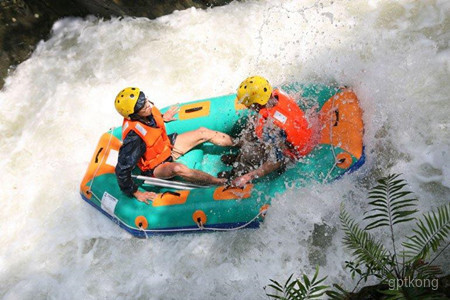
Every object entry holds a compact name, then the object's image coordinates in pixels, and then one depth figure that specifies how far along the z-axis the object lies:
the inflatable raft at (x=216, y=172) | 4.52
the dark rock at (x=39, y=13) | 7.38
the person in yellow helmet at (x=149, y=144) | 4.70
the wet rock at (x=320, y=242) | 4.43
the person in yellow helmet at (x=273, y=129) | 4.43
